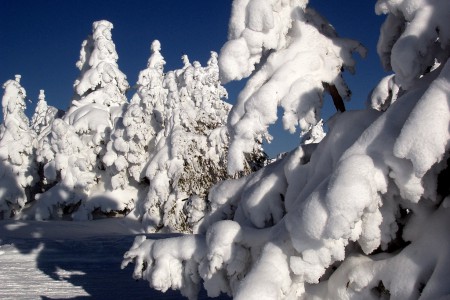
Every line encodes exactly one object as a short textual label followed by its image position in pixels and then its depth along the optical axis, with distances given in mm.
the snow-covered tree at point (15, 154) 26797
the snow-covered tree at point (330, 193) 2865
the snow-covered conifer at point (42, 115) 32812
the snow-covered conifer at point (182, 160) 21031
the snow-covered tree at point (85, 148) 24547
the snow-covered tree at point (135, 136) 23953
